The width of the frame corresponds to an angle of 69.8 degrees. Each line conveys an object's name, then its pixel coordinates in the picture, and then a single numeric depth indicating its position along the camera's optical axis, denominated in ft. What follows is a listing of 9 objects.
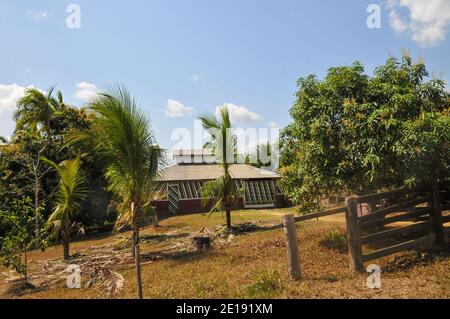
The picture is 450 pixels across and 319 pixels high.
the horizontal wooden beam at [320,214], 22.13
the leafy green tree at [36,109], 71.82
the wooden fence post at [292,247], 21.52
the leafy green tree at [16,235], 29.71
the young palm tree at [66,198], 39.27
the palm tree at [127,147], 20.29
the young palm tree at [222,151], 50.75
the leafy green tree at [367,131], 23.86
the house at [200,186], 84.79
